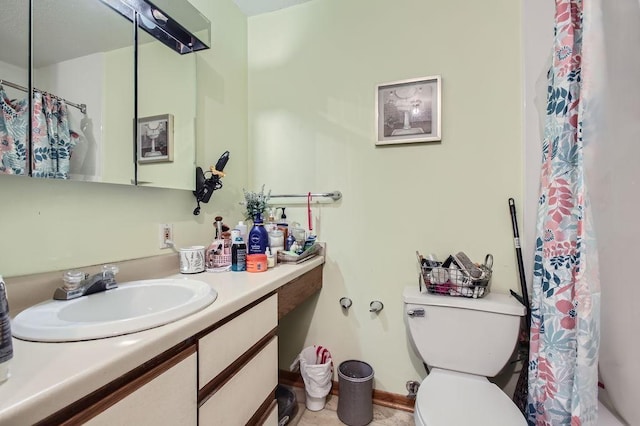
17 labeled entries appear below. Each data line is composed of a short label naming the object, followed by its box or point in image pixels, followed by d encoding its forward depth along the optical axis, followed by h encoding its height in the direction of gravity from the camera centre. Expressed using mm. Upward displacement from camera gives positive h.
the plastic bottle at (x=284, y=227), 1534 -86
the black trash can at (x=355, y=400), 1416 -963
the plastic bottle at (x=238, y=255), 1259 -197
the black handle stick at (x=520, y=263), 1275 -243
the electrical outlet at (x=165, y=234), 1229 -100
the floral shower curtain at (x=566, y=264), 870 -184
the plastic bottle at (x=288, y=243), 1521 -171
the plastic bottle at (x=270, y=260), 1317 -228
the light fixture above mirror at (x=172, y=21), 1145 +850
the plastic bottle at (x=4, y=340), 444 -207
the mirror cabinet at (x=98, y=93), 808 +431
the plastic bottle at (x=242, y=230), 1375 -90
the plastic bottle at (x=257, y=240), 1371 -141
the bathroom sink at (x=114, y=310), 592 -260
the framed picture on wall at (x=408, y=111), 1460 +541
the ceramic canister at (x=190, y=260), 1223 -212
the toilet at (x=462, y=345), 1063 -588
